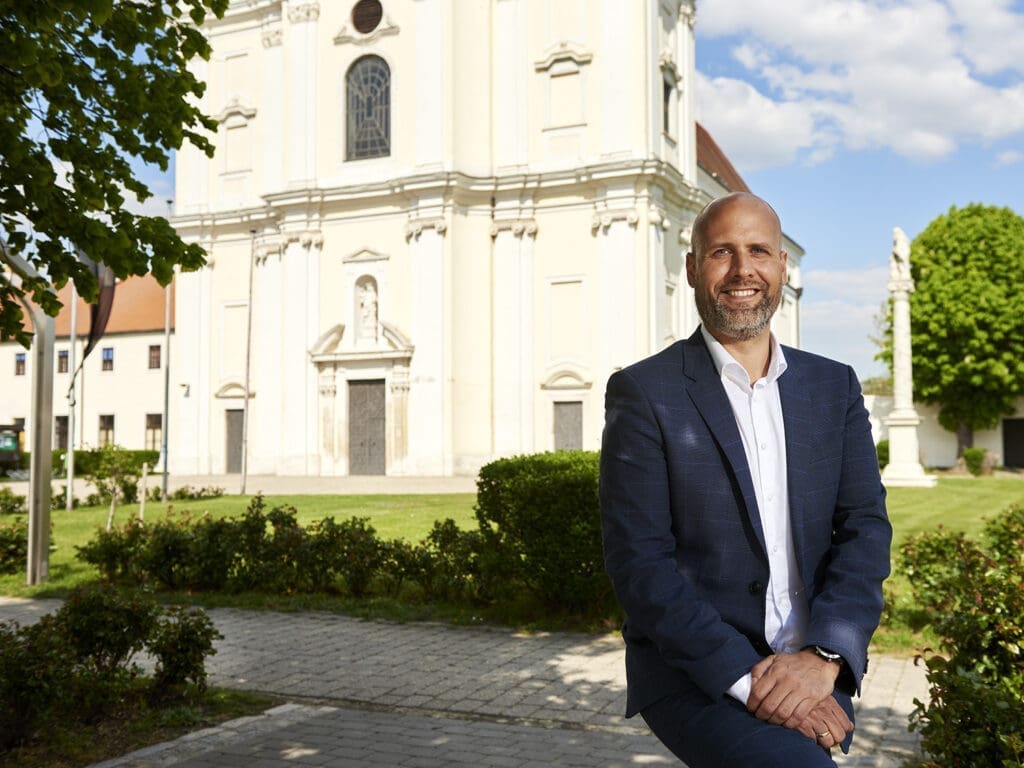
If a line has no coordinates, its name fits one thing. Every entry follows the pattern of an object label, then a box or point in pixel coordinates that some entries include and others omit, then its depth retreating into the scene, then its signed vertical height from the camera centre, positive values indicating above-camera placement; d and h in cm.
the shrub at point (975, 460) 4159 -50
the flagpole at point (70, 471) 2162 -44
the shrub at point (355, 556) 1138 -117
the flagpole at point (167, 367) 3267 +278
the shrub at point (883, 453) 4061 -20
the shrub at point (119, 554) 1207 -121
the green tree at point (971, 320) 4359 +546
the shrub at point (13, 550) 1344 -129
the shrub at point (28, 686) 580 -133
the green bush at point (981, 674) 402 -101
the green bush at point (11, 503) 2241 -114
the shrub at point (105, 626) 655 -113
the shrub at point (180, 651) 677 -133
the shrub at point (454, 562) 1084 -120
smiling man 246 -19
